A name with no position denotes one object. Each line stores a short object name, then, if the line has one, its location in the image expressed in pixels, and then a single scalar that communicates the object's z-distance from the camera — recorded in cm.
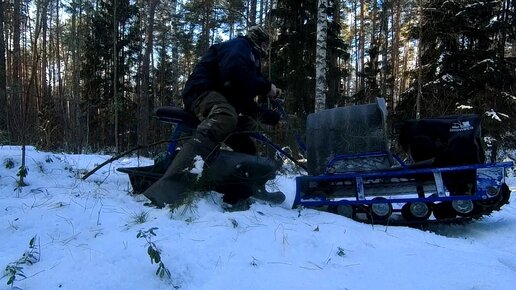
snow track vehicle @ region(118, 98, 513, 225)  399
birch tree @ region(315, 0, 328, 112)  1144
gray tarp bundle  424
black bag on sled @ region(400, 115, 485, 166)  408
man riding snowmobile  361
